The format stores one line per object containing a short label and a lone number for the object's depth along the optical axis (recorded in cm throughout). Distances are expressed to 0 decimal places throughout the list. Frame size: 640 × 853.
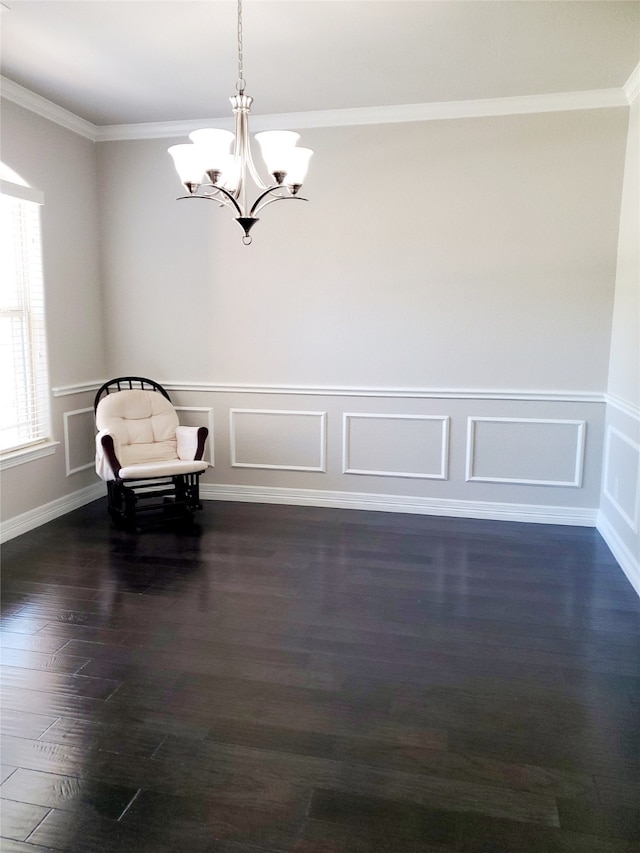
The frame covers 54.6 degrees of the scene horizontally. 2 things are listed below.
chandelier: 262
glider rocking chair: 415
